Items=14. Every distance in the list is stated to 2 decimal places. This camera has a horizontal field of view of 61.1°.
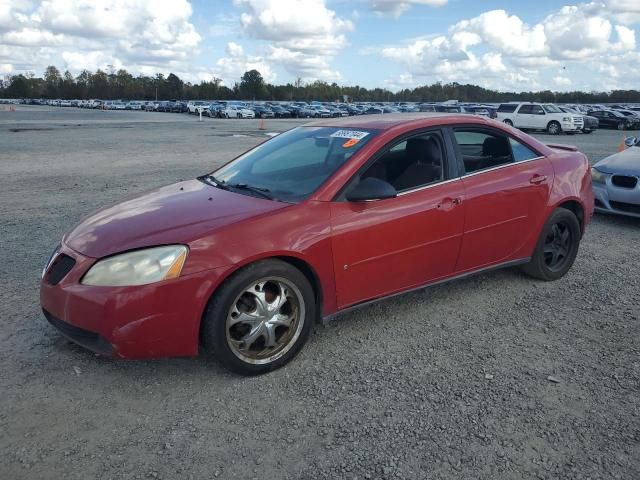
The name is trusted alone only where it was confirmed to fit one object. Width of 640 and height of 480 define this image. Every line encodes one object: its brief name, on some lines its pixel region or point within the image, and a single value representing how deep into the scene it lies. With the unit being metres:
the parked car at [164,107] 75.62
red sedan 3.06
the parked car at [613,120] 35.14
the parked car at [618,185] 7.14
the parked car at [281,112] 55.22
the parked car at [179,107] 70.62
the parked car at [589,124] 30.52
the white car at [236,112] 52.09
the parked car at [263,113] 54.25
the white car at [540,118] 29.14
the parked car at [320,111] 56.46
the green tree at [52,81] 145.12
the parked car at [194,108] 61.44
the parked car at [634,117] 35.06
